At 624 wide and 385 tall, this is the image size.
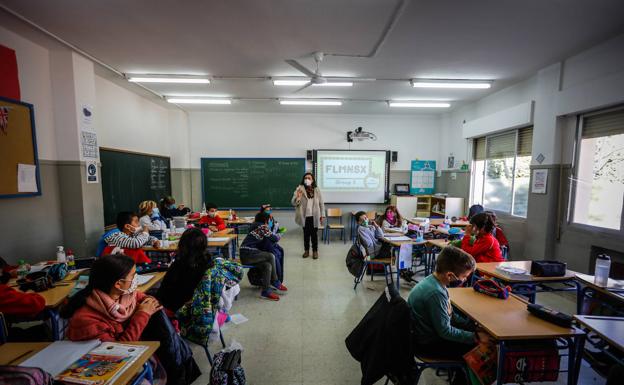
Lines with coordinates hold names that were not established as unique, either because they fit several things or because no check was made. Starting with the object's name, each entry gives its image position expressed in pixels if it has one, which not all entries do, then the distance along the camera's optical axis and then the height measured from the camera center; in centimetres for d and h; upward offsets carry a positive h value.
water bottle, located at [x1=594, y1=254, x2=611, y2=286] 218 -81
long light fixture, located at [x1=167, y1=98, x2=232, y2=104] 560 +159
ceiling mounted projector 699 +108
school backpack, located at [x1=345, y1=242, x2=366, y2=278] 366 -124
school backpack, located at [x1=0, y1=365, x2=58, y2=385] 84 -70
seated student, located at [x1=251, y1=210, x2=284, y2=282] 359 -103
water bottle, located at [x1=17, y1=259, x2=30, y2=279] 229 -90
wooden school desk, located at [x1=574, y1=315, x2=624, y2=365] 146 -94
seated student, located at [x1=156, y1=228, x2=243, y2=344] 200 -93
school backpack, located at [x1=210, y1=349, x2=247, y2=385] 176 -138
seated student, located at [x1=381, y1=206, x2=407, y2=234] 483 -84
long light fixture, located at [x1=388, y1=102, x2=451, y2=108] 588 +164
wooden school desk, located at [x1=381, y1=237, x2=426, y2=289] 356 -99
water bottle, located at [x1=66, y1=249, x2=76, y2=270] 260 -94
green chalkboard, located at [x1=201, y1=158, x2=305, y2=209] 700 -18
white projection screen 711 -2
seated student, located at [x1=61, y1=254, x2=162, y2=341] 141 -79
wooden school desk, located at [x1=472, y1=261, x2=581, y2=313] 239 -98
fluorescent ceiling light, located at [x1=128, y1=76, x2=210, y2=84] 434 +161
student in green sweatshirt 167 -93
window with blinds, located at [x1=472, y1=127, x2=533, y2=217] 472 +10
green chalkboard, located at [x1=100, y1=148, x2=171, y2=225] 438 -15
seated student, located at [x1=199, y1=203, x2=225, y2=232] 450 -87
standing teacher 528 -73
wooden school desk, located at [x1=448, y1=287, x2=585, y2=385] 155 -96
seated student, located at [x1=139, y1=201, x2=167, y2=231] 393 -73
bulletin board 289 +24
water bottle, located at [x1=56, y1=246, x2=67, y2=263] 266 -88
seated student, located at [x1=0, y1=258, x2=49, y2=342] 171 -91
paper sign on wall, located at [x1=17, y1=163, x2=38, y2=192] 308 -8
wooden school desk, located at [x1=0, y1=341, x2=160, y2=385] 118 -95
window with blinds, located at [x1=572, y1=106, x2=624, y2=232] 328 +7
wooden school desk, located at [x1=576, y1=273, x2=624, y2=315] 209 -95
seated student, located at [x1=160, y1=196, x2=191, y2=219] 520 -75
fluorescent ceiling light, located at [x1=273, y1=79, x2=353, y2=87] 451 +164
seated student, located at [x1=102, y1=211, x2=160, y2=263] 280 -76
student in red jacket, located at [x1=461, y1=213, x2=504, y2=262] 293 -78
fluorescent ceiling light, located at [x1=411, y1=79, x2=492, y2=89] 454 +164
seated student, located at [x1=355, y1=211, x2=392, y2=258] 369 -99
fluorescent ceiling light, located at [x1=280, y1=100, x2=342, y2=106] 571 +162
